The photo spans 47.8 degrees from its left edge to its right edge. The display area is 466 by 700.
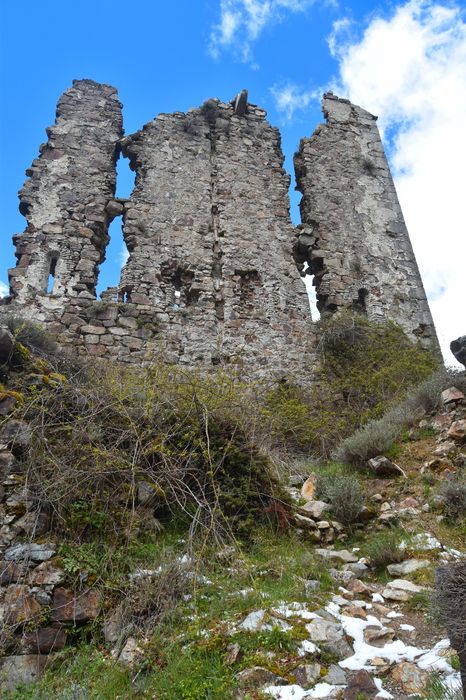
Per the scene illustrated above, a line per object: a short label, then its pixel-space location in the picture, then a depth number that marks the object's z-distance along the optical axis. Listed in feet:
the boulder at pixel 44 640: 10.35
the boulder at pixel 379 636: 9.58
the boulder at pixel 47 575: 11.02
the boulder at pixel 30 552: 11.29
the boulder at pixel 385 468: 17.72
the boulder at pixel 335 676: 8.55
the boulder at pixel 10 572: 10.98
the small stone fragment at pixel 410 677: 8.20
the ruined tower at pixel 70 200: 27.63
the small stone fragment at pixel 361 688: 8.08
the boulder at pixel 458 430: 17.88
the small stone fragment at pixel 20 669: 9.75
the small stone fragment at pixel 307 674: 8.58
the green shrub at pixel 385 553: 12.91
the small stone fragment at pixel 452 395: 19.63
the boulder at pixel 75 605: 10.80
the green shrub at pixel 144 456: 12.82
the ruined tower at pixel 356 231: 32.42
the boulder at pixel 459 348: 18.55
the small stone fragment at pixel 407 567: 12.35
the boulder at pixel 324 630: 9.59
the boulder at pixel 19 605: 10.45
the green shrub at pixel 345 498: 15.40
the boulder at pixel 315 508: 15.49
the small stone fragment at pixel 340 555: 13.29
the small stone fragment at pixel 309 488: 16.72
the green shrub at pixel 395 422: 19.08
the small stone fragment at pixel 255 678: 8.64
